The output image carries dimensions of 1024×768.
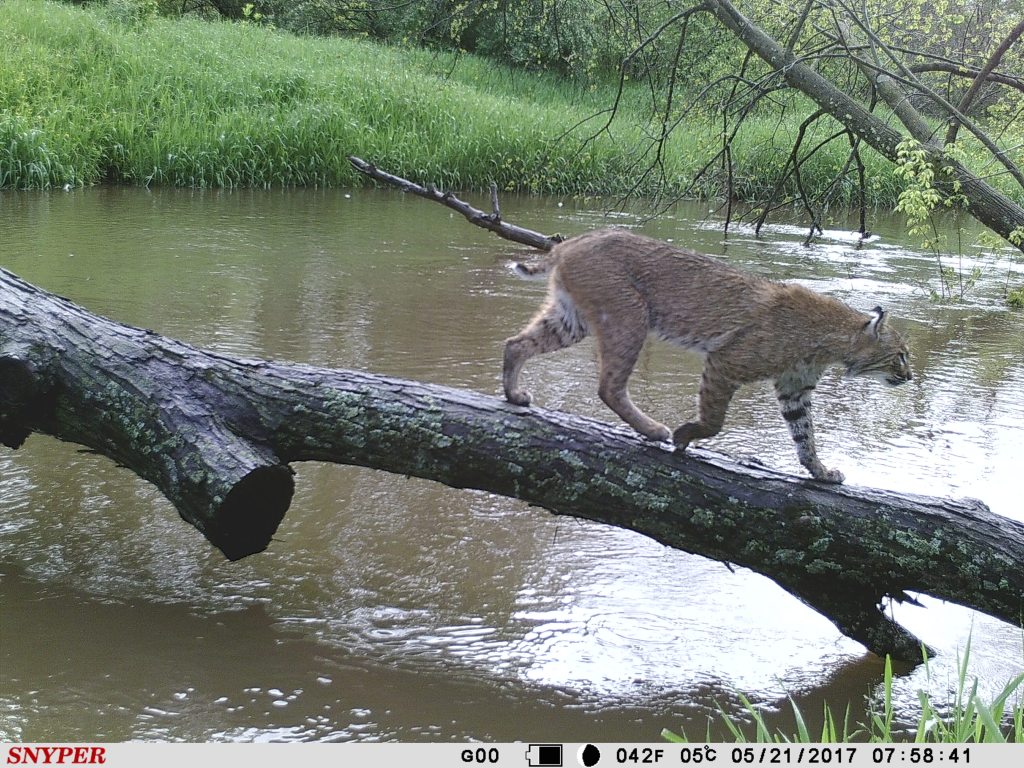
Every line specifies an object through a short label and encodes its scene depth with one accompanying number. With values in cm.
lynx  465
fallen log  400
